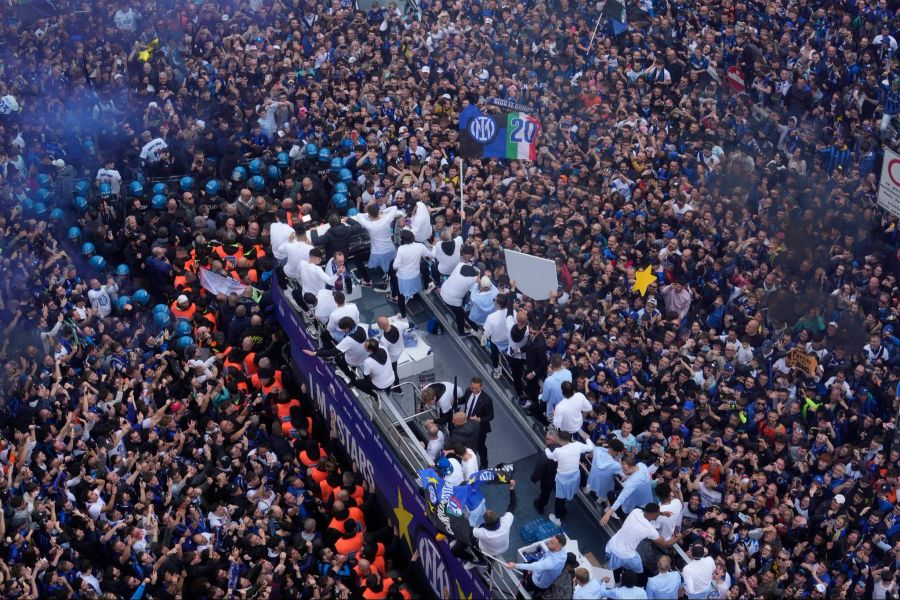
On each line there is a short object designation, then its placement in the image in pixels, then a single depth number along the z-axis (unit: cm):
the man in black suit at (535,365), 1684
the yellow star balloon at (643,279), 1934
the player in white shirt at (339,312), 1731
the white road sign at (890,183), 1947
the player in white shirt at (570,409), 1563
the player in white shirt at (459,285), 1823
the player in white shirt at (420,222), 1919
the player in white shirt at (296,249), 1891
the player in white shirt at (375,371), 1711
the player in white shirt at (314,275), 1827
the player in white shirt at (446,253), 1867
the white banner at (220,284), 2092
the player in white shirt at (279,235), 1914
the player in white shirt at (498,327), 1716
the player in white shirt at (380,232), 1917
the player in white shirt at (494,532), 1441
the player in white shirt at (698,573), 1416
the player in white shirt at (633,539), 1423
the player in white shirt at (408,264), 1859
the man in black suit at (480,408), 1623
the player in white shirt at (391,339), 1720
